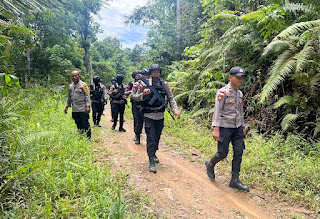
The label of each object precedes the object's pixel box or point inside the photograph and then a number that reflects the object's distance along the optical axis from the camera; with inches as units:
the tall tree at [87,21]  865.2
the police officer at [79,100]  203.9
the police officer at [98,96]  307.9
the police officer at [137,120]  230.6
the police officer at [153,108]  158.2
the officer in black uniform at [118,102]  287.5
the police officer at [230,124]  131.0
